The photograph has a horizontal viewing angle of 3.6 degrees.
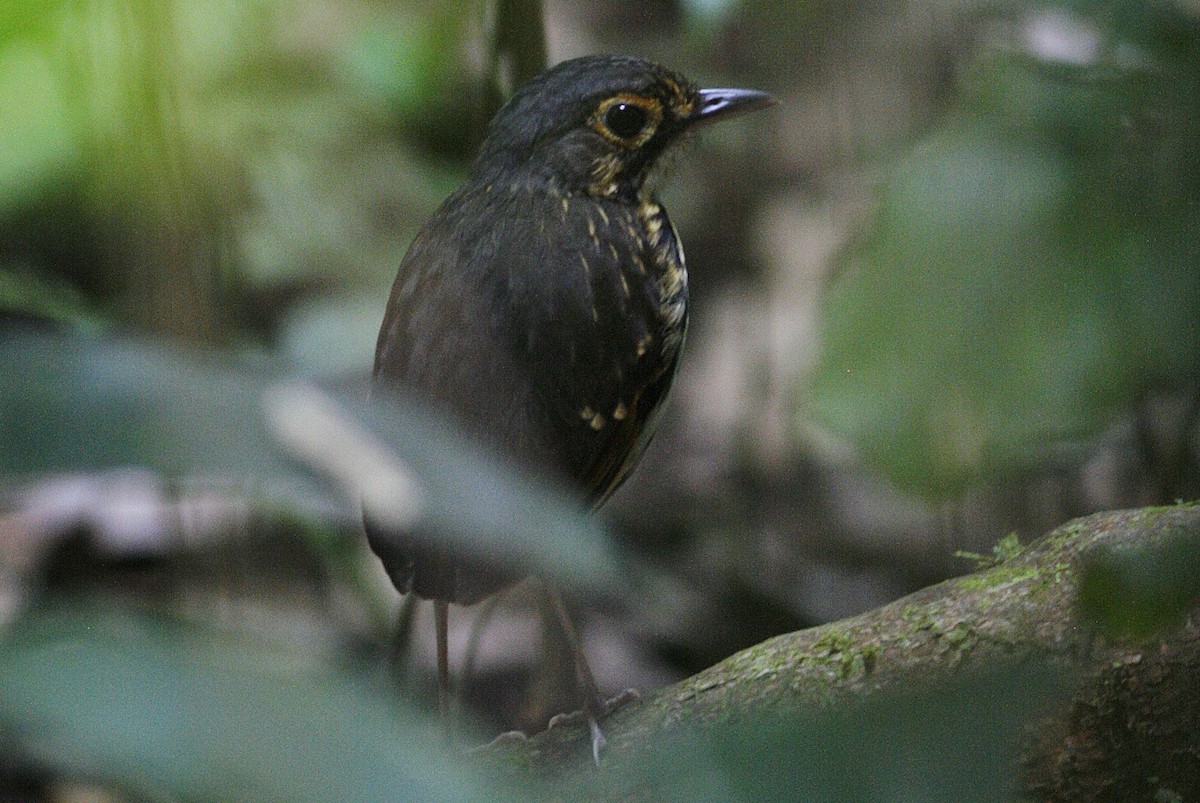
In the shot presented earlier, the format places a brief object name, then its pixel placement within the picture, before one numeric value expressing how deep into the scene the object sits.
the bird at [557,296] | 3.42
